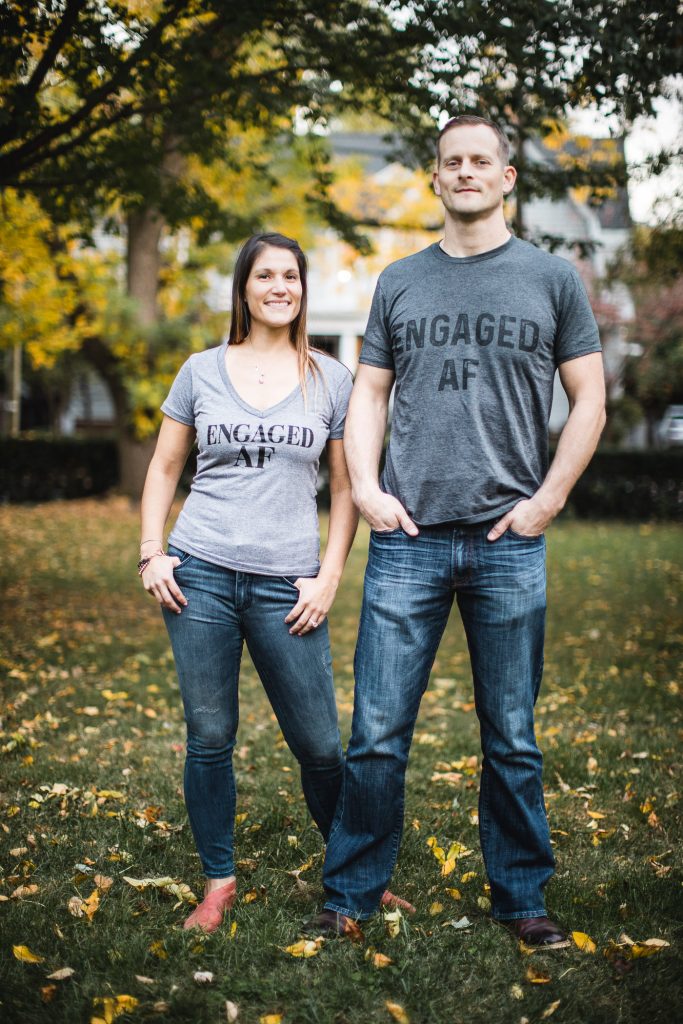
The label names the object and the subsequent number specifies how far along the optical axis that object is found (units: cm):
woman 291
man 278
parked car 3005
